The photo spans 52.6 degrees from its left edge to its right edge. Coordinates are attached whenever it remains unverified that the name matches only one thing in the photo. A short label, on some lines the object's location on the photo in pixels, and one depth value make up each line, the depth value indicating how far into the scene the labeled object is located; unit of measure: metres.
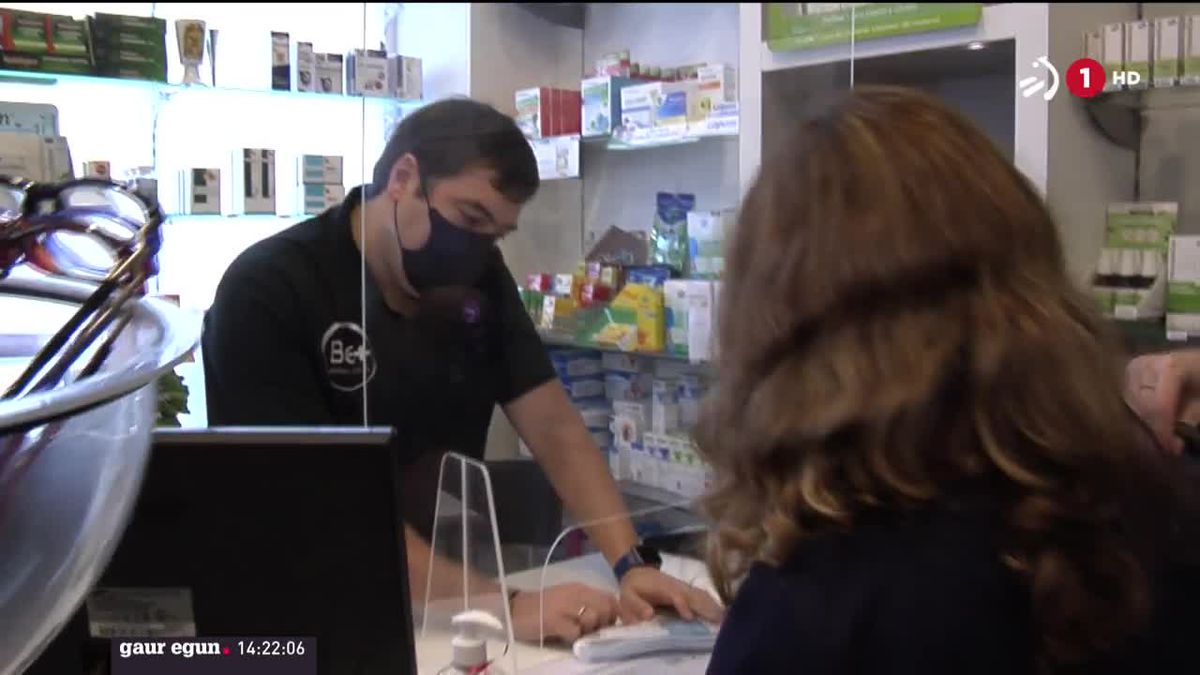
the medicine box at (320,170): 1.92
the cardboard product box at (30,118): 1.49
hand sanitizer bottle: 1.34
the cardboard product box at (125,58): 1.74
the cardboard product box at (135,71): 1.74
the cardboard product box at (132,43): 1.75
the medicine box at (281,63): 1.92
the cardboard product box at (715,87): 2.55
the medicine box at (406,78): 1.99
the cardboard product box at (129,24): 1.76
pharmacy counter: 1.36
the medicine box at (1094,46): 2.08
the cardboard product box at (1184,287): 2.00
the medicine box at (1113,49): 2.04
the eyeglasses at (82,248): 0.65
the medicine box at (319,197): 1.91
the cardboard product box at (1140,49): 2.01
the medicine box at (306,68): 1.94
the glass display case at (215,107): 1.62
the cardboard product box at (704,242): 2.07
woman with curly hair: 0.82
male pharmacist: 1.73
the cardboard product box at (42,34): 1.58
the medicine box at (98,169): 1.57
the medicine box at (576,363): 2.04
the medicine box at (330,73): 1.97
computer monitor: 0.92
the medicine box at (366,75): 1.98
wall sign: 2.28
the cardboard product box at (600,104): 2.16
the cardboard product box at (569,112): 2.06
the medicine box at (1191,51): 1.95
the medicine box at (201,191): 1.78
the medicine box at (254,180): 1.87
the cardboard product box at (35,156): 1.43
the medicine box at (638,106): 2.29
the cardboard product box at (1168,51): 1.98
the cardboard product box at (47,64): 1.57
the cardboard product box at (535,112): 1.97
